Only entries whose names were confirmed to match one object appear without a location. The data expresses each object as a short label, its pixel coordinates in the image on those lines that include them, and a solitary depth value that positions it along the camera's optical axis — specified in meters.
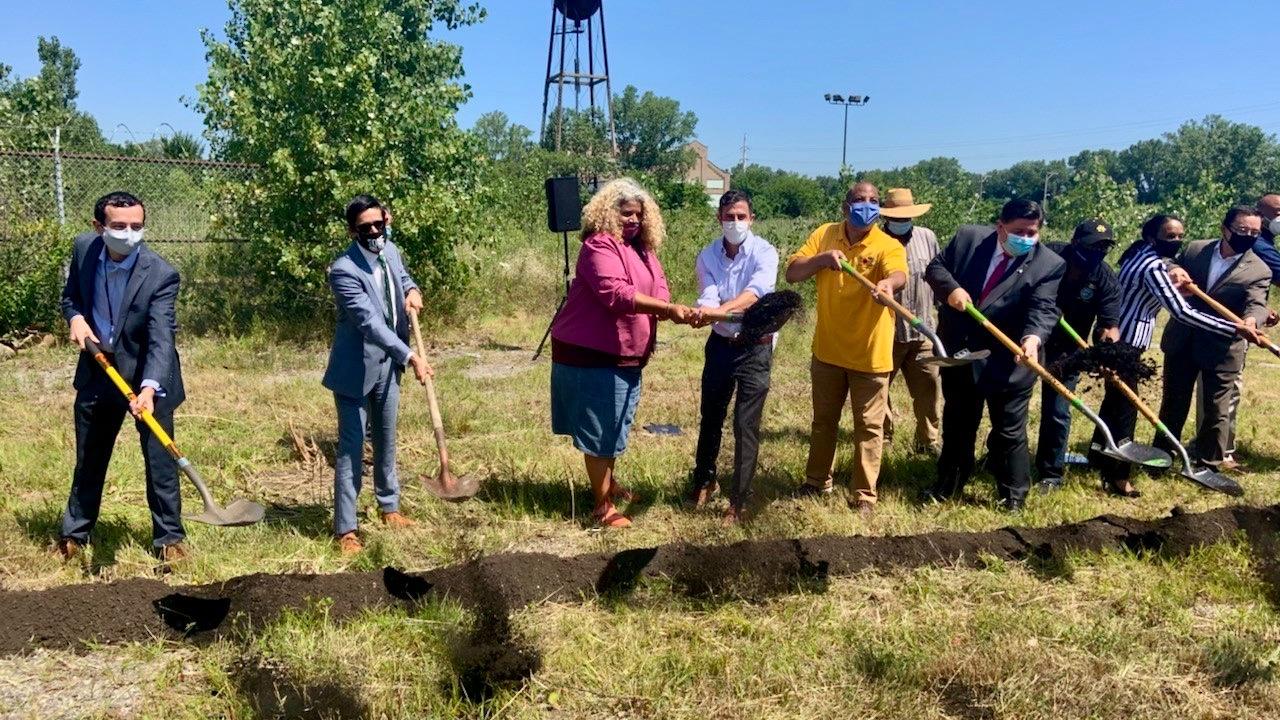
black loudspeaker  9.52
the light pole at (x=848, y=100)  52.47
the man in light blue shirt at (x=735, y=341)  4.56
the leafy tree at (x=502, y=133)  75.25
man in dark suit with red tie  4.71
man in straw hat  5.73
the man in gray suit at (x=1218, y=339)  5.70
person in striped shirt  5.35
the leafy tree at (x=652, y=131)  66.94
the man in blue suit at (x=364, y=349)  4.05
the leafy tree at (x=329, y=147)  9.16
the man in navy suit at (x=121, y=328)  3.80
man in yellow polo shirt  4.62
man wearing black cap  5.19
